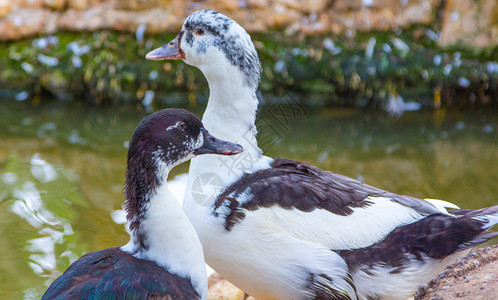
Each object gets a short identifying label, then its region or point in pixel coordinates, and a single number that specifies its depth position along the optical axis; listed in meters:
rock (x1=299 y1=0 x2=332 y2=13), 17.19
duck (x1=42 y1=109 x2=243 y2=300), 6.14
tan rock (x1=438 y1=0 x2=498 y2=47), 16.97
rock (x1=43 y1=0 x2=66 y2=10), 17.41
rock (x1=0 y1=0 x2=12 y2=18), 17.47
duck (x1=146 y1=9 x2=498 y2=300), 7.04
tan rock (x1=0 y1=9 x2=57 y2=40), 17.39
